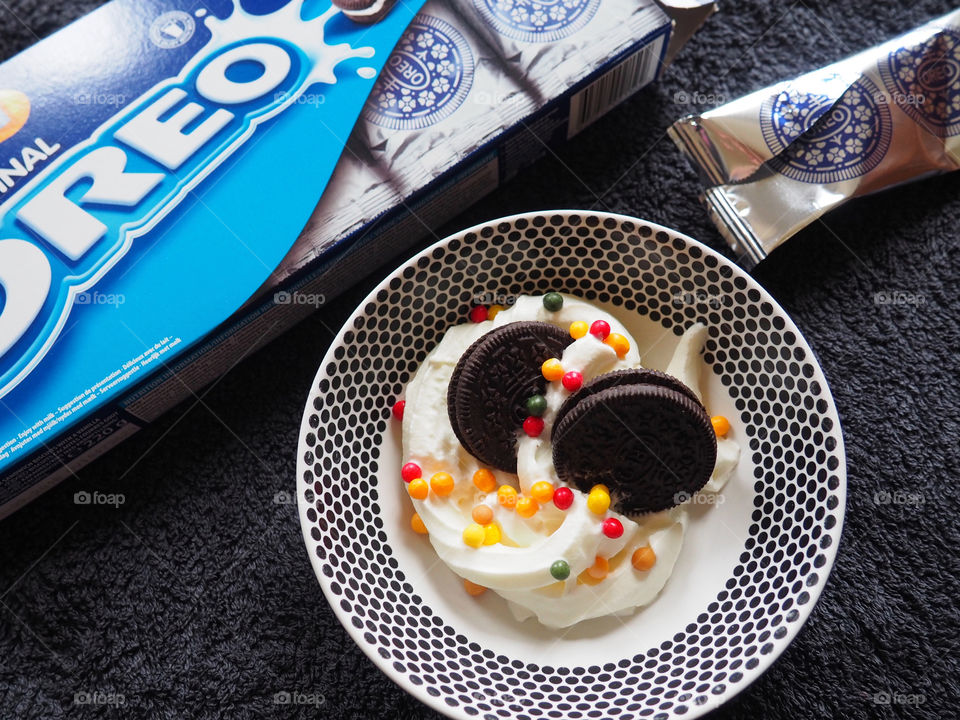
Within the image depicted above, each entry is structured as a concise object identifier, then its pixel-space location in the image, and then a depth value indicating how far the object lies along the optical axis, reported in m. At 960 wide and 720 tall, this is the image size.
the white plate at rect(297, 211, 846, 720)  0.22
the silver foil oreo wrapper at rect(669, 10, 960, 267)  0.28
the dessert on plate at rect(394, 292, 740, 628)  0.22
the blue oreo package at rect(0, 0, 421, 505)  0.25
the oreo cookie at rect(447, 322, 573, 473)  0.23
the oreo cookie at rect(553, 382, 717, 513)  0.22
